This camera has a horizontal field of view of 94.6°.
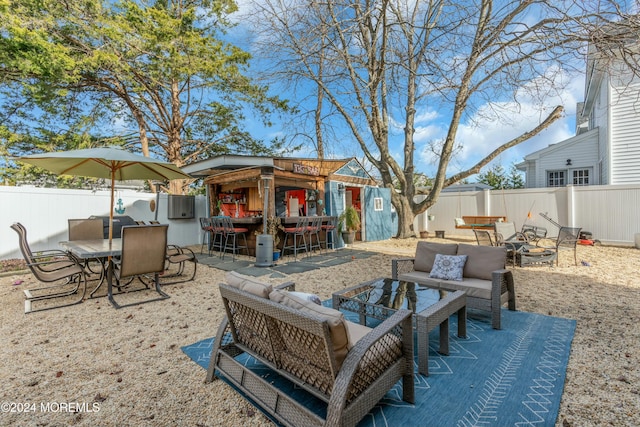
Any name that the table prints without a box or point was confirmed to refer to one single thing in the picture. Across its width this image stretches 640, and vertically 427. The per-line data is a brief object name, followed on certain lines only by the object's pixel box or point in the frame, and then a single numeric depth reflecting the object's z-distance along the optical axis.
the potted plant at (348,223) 9.91
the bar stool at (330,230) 9.11
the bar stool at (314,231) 8.39
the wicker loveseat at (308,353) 1.54
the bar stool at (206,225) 8.52
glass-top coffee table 2.37
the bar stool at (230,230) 7.82
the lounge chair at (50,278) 3.91
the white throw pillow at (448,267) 3.70
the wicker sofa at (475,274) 3.21
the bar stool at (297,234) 7.99
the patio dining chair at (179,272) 5.46
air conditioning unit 10.09
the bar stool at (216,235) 8.18
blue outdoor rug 1.86
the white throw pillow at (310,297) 2.05
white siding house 8.88
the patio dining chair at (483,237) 6.33
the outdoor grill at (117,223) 6.57
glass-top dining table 3.98
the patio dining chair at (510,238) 6.38
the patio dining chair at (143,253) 4.06
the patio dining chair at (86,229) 5.73
